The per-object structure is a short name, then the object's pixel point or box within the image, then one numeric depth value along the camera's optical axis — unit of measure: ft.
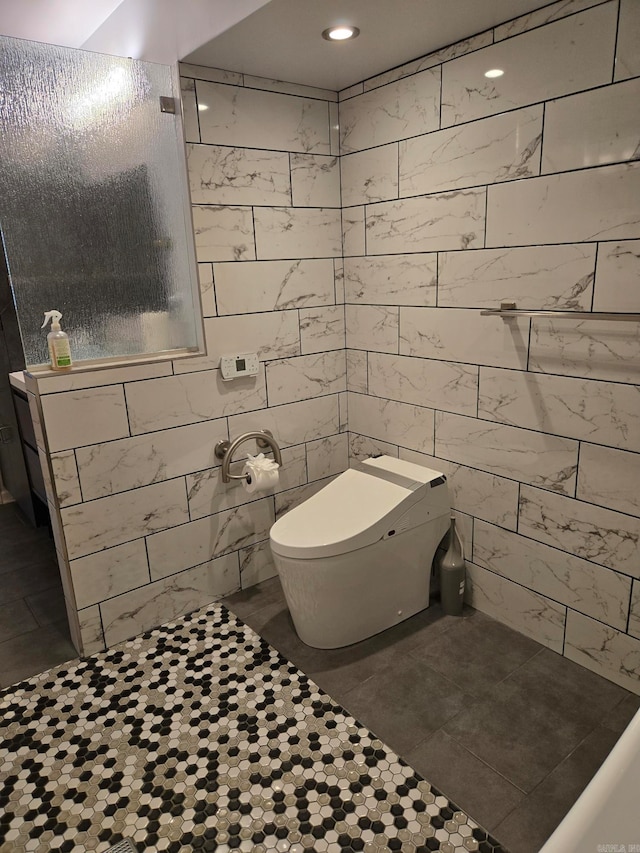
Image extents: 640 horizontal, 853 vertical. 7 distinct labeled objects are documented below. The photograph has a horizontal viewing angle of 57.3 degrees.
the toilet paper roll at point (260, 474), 7.70
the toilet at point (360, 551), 6.64
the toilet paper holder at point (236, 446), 7.66
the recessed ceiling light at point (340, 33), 6.07
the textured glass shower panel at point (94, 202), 6.16
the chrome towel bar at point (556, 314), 5.44
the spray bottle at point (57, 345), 6.39
